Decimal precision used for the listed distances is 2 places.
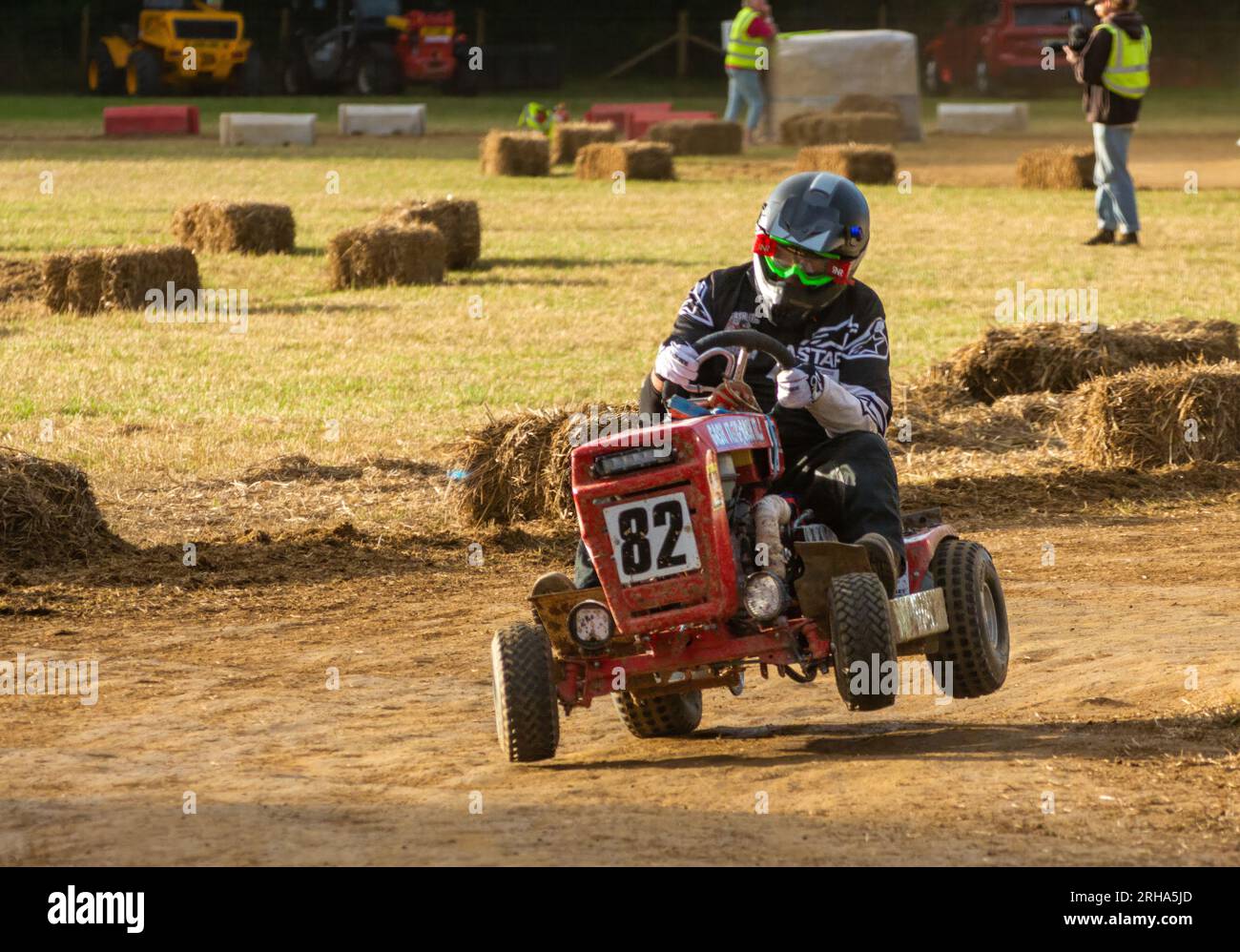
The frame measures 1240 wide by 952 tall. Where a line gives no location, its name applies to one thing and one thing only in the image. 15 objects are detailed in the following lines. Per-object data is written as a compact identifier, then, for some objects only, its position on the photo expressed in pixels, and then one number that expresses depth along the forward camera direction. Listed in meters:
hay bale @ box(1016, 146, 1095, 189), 27.05
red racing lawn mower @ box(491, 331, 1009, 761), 5.77
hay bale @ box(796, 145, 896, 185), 27.92
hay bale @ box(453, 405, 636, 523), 10.02
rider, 6.34
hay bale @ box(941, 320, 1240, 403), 12.65
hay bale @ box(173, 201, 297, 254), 20.14
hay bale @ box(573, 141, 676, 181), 28.78
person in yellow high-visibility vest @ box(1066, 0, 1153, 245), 19.75
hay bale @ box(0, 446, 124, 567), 9.20
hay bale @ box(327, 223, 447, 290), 18.09
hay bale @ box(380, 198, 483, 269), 19.30
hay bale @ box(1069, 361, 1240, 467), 11.29
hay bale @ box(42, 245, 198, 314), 16.75
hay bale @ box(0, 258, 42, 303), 17.48
